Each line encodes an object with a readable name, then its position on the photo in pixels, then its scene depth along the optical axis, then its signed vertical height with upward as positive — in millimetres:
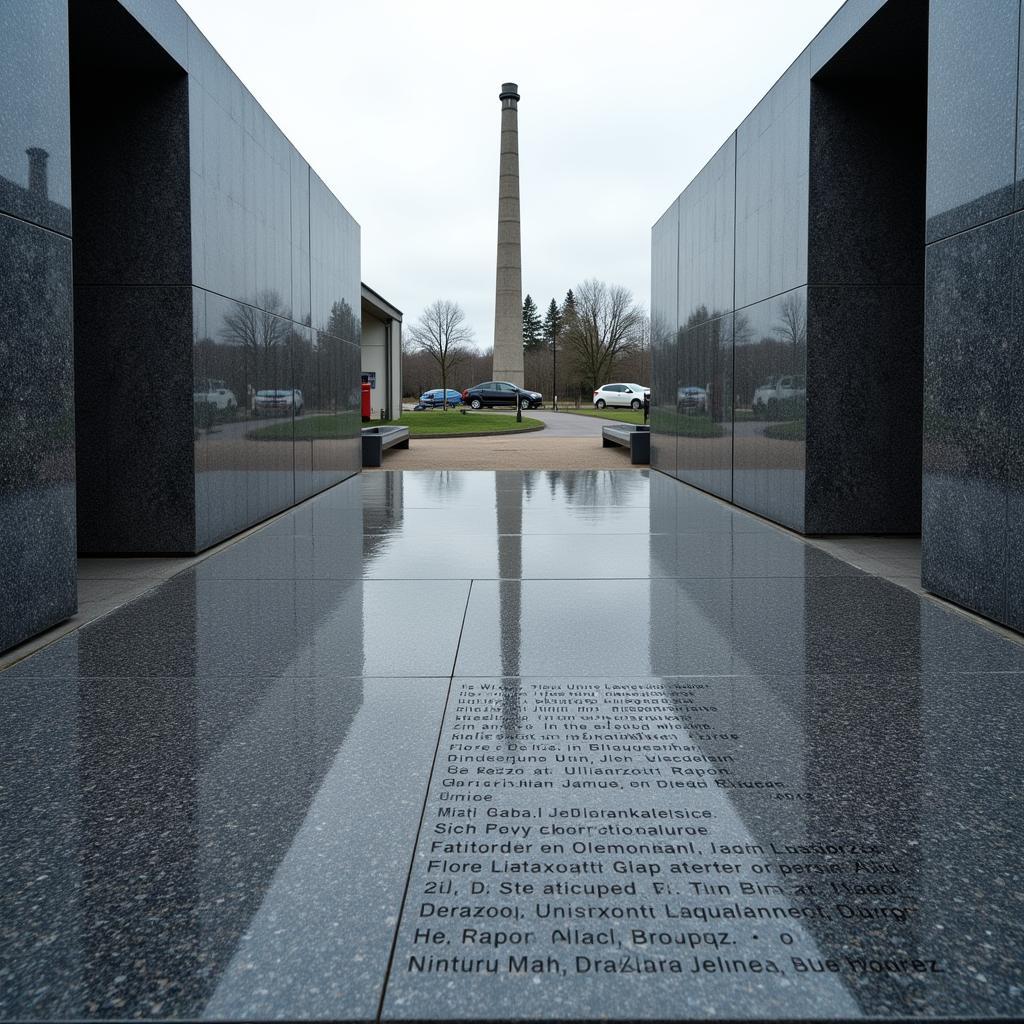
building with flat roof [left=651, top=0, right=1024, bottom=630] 6422 +1267
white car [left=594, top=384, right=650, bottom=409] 57938 +2394
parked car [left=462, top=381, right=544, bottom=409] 53125 +2170
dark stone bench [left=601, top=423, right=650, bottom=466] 21281 -120
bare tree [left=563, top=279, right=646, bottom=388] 74625 +8047
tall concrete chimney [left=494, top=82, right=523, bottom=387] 55281 +9721
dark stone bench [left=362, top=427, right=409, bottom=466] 20844 -77
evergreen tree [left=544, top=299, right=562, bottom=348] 117481 +13484
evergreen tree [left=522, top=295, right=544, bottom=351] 121312 +12969
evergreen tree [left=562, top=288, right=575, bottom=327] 79462 +9243
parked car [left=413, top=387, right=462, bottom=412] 57875 +2132
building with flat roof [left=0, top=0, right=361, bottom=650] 5930 +1133
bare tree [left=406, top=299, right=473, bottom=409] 76000 +7824
